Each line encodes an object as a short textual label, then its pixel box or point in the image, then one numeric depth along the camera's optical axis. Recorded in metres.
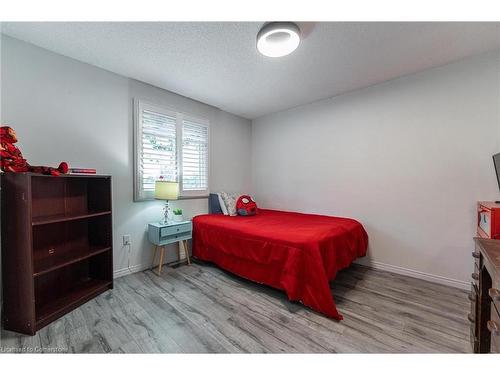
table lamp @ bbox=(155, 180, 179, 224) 2.41
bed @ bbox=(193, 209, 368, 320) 1.72
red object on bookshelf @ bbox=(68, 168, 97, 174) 1.79
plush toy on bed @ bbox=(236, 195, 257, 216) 3.04
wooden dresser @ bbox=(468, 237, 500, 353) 0.89
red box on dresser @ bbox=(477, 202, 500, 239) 1.51
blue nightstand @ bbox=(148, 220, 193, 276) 2.37
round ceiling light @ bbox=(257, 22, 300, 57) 1.51
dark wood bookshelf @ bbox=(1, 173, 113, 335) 1.45
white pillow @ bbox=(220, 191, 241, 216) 3.07
